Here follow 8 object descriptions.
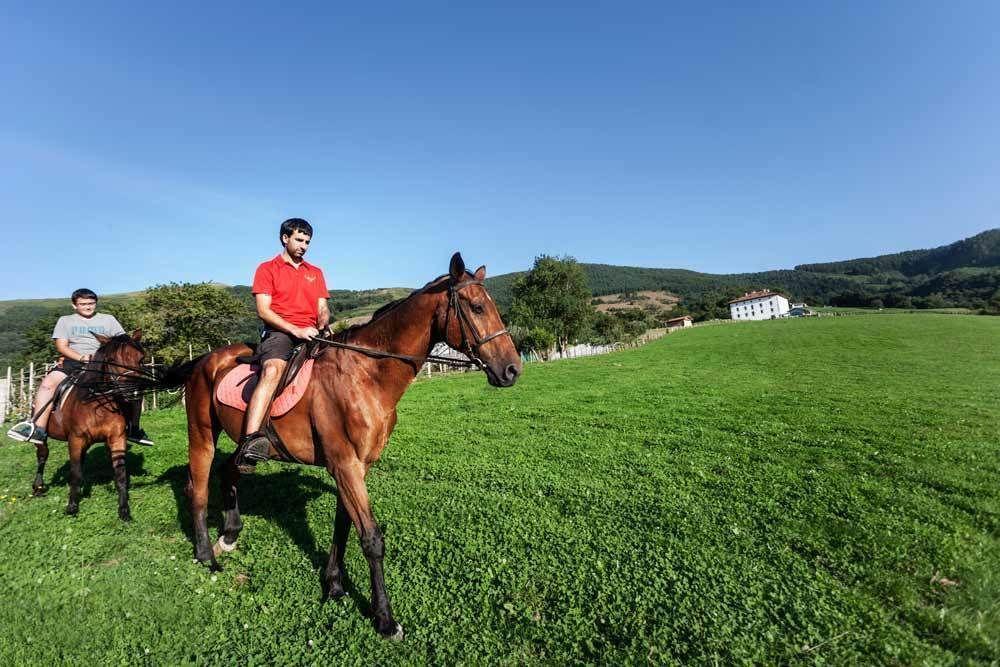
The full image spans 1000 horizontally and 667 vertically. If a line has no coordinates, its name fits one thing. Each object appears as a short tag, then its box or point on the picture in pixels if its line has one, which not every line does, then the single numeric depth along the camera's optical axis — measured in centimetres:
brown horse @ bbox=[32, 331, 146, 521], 733
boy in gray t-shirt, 789
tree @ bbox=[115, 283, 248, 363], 4550
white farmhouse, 16412
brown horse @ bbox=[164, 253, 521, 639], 432
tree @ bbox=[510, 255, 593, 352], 6569
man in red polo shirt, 482
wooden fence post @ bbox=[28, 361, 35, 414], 1969
